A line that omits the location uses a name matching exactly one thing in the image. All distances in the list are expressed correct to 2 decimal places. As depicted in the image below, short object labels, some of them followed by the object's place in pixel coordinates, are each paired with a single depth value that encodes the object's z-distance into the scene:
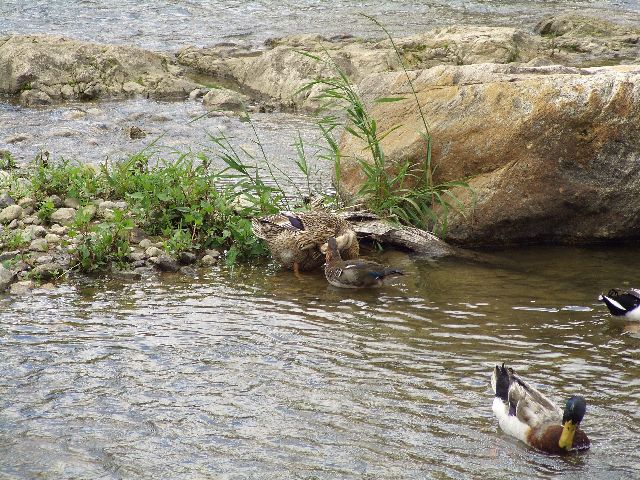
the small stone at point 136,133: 26.77
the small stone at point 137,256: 17.27
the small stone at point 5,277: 15.99
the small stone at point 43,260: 16.95
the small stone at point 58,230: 18.09
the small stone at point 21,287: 15.91
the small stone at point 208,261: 17.59
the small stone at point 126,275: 16.75
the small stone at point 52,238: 17.78
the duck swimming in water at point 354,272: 16.34
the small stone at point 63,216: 18.69
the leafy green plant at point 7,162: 22.48
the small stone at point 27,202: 19.12
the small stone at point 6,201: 19.23
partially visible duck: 14.54
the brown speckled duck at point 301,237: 17.34
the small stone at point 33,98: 31.16
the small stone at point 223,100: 30.66
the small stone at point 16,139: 25.98
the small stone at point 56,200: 19.26
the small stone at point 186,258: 17.47
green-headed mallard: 10.60
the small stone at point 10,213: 18.59
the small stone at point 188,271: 17.09
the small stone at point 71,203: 19.34
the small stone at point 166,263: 17.11
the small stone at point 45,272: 16.47
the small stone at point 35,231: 17.89
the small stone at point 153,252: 17.41
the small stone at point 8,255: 16.92
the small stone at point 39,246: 17.41
